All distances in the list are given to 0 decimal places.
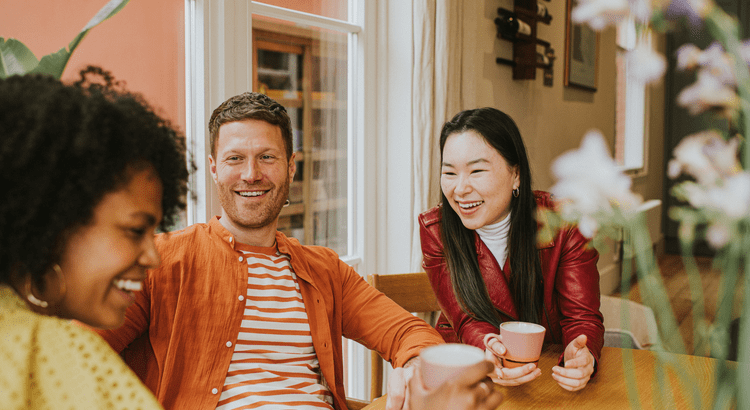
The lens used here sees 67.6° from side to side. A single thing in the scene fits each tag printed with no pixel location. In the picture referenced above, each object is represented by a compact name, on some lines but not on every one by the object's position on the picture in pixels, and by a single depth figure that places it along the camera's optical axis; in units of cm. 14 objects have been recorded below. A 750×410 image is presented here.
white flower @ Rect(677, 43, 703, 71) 38
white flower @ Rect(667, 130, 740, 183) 38
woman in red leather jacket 149
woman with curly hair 57
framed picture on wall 375
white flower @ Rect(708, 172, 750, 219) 36
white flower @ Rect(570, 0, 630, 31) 40
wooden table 104
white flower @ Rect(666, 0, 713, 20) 37
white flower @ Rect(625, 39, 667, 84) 38
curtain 223
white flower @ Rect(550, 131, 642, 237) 38
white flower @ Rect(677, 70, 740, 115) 38
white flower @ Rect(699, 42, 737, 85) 38
